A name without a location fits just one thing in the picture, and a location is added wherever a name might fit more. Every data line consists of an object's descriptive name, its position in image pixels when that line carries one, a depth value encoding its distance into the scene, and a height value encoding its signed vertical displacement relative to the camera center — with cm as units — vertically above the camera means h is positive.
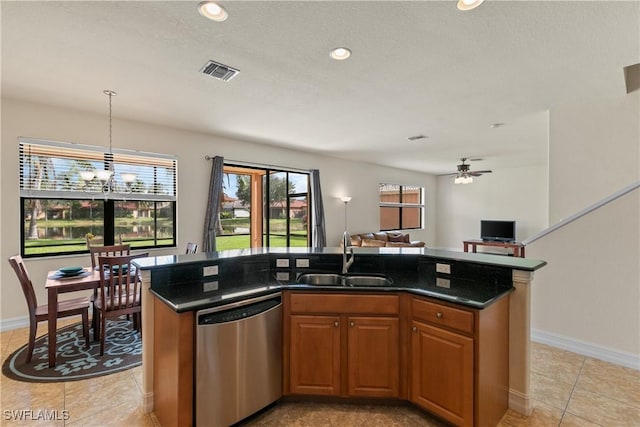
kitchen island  179 -78
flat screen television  838 -58
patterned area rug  258 -146
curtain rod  527 +92
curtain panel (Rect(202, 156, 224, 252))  495 +10
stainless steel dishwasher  180 -99
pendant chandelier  391 +45
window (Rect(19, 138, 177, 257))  372 +18
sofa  705 -74
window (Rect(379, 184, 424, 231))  884 +14
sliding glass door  606 +6
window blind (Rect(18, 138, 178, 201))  370 +57
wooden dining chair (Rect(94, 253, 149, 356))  283 -86
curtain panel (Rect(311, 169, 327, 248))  664 -12
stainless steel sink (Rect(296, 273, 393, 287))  244 -60
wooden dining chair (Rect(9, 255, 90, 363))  272 -98
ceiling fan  696 +89
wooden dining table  268 -74
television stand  785 -95
